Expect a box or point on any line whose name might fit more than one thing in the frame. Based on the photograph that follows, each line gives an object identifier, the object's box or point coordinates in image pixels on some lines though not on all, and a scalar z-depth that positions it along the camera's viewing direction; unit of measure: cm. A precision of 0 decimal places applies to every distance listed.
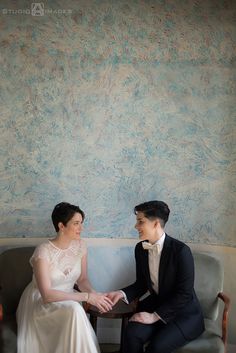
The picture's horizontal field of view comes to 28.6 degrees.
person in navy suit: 322
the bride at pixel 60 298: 312
